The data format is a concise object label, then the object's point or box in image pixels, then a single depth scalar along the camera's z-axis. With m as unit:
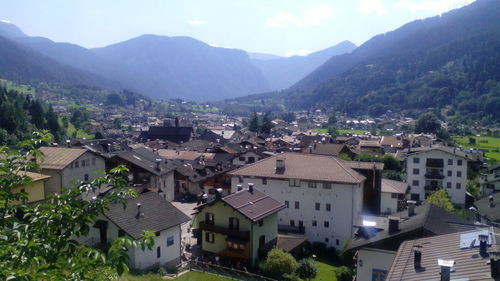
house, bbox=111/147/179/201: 43.09
